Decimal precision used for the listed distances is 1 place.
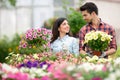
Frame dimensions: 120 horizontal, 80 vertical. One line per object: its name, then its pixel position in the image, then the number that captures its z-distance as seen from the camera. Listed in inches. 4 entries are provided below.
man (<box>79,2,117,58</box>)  298.7
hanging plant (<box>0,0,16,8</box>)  887.7
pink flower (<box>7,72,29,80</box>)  178.2
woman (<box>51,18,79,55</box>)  310.2
